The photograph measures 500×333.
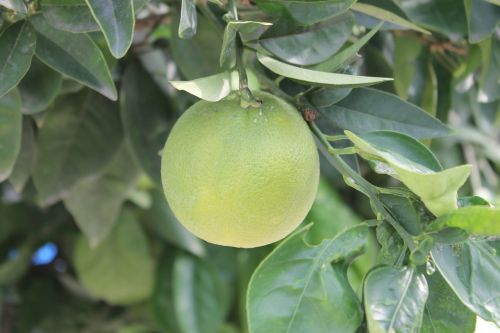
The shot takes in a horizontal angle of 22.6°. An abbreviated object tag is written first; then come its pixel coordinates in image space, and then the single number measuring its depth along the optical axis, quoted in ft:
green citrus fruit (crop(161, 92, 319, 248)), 1.89
